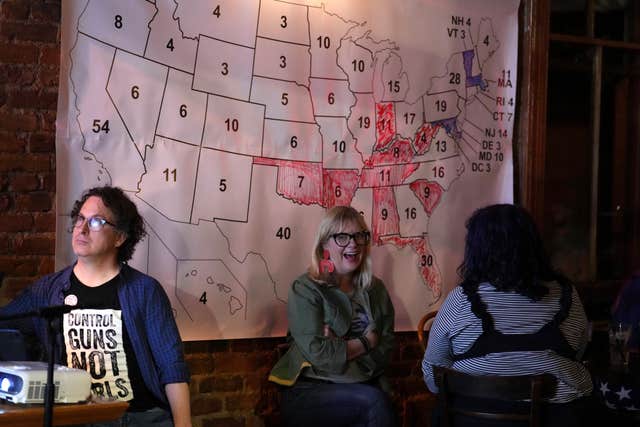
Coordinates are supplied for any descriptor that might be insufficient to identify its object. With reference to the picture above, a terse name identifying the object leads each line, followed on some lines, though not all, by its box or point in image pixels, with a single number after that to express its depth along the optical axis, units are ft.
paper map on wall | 11.59
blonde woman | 11.81
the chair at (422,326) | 12.67
